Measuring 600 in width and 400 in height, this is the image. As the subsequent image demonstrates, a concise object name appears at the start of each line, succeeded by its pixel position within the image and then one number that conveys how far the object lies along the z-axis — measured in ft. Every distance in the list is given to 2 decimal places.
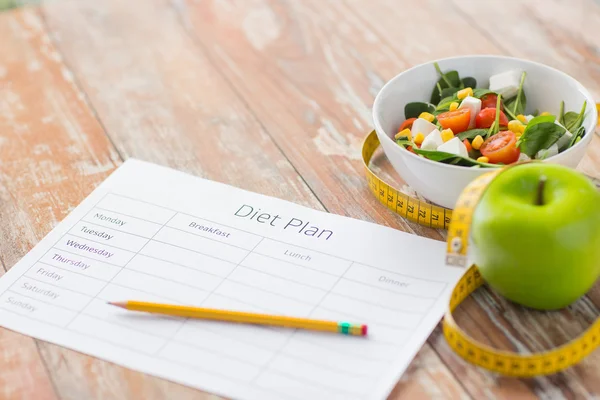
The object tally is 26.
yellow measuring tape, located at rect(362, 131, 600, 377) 3.15
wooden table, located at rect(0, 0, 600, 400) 3.26
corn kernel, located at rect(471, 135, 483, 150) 3.59
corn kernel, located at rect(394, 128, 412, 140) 3.69
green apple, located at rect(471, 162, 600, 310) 3.15
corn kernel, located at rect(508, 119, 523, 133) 3.61
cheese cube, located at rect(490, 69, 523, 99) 3.75
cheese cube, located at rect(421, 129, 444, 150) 3.57
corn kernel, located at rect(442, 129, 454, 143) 3.59
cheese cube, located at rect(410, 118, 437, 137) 3.65
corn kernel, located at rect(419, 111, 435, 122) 3.72
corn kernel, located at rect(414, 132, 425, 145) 3.63
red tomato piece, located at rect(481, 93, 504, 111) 3.73
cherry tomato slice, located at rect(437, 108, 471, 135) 3.65
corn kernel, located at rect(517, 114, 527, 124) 3.67
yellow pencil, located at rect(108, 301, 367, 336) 3.27
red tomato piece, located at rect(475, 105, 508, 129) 3.66
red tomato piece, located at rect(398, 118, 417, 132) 3.76
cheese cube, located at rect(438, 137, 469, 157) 3.53
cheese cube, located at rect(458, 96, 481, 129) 3.67
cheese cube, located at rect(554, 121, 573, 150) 3.57
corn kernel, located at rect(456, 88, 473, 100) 3.74
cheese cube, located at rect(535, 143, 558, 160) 3.50
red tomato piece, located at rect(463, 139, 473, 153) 3.59
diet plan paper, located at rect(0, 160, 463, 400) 3.22
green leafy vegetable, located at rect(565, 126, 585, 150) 3.55
